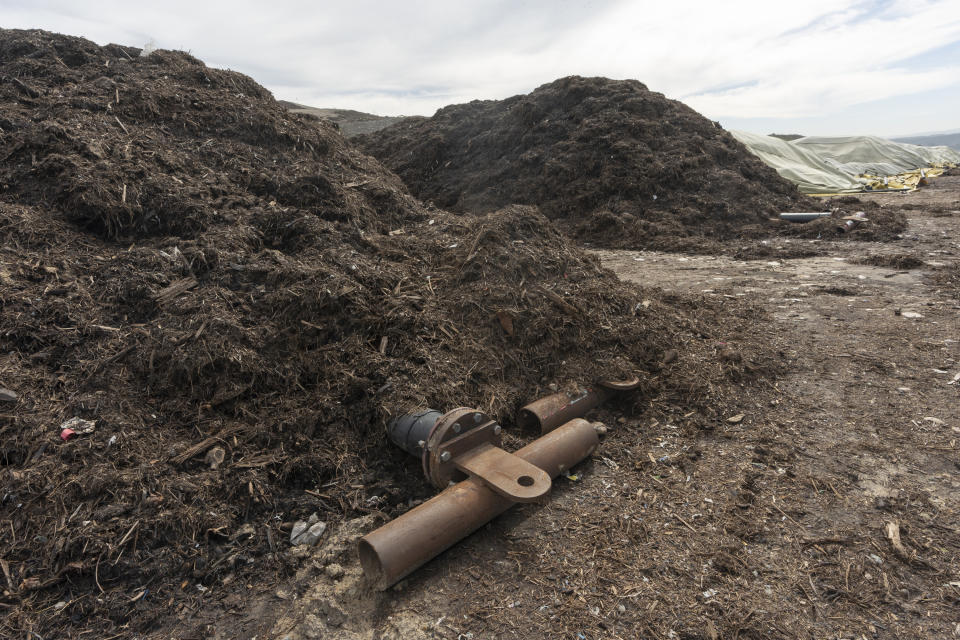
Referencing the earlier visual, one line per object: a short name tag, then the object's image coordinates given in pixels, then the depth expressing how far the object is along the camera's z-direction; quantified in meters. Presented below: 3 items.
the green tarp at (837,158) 14.80
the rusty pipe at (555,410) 2.84
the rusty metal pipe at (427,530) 1.83
